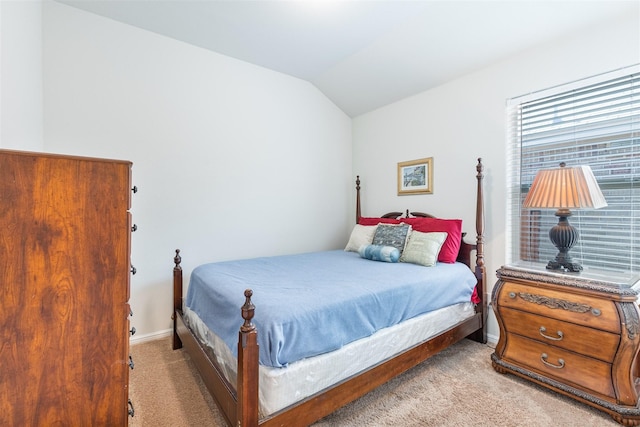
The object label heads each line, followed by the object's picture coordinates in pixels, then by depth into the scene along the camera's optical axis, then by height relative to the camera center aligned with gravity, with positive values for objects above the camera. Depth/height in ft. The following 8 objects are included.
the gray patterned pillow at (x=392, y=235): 9.20 -0.76
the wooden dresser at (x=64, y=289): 3.13 -0.89
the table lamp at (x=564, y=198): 6.09 +0.30
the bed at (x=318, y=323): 4.38 -2.12
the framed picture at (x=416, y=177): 10.50 +1.30
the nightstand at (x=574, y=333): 5.35 -2.47
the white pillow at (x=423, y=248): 8.25 -1.06
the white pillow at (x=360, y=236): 10.36 -0.89
